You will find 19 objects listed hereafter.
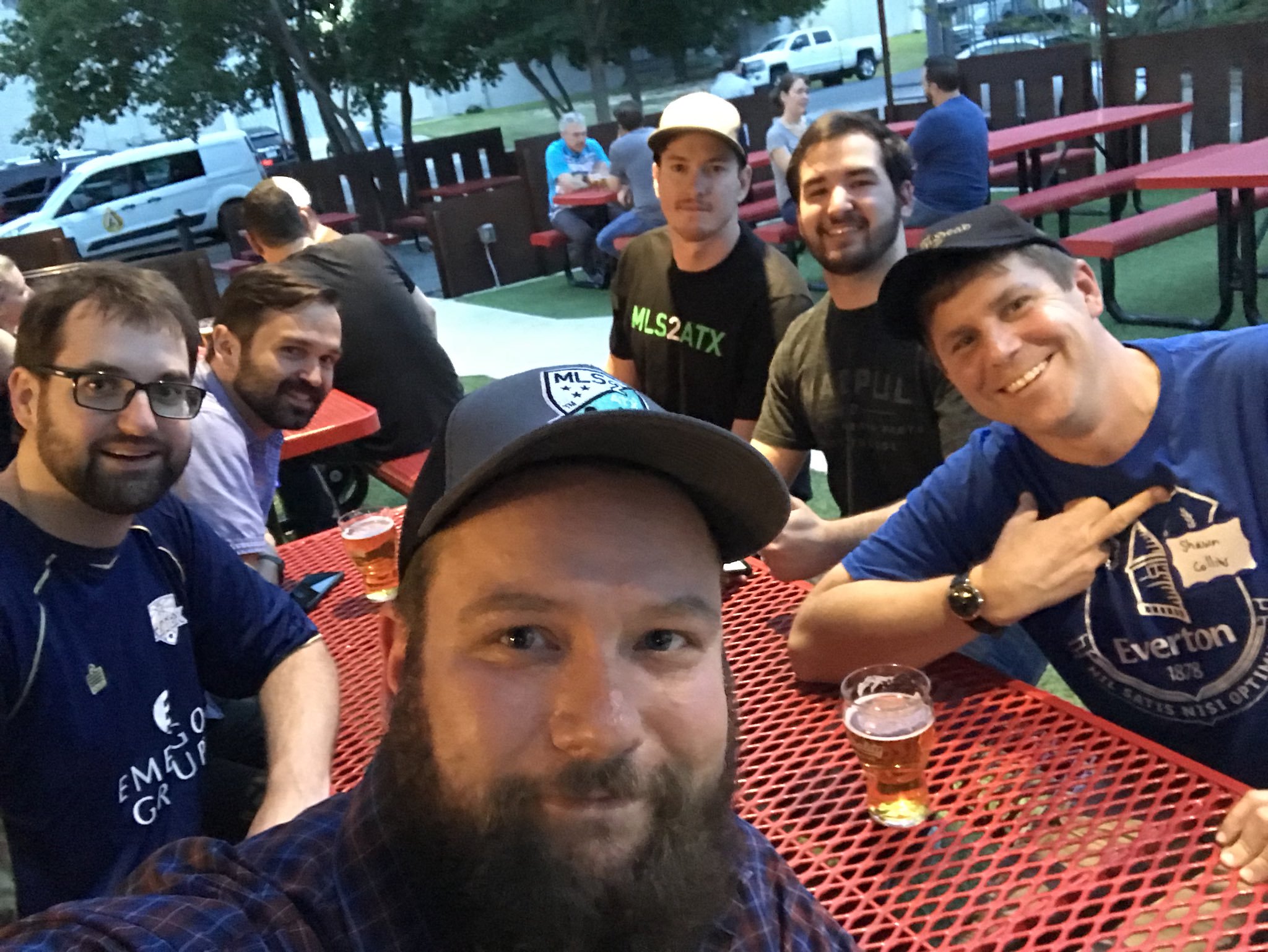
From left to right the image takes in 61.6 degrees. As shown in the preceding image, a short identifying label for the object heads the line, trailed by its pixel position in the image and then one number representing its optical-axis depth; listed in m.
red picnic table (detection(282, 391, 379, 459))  3.12
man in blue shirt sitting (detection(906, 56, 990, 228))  5.98
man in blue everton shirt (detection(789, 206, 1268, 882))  1.47
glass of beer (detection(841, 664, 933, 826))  1.24
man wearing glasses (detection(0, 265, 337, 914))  1.48
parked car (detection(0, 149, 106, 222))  12.28
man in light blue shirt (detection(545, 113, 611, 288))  9.09
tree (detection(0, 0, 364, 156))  11.25
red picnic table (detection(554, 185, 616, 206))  8.49
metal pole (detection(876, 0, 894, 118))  9.81
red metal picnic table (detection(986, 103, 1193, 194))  6.92
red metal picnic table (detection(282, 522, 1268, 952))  1.04
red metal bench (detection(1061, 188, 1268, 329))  5.03
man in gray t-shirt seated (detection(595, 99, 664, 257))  7.71
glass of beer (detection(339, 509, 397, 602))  2.03
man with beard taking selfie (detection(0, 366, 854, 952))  0.79
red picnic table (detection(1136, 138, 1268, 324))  4.69
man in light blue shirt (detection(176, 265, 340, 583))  2.74
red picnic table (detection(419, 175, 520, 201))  11.62
